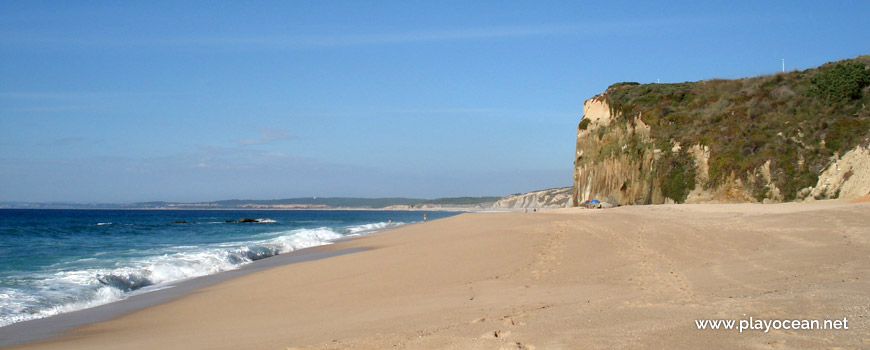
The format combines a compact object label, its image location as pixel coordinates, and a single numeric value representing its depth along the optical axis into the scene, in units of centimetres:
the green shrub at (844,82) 2758
